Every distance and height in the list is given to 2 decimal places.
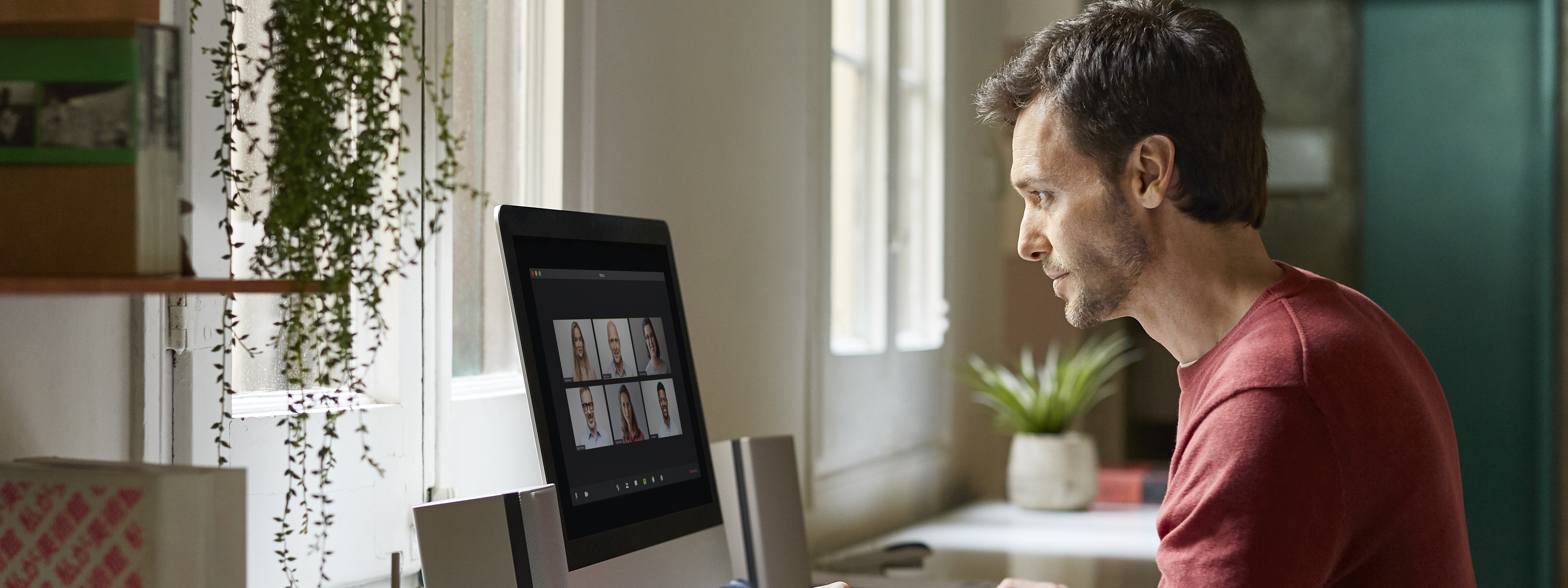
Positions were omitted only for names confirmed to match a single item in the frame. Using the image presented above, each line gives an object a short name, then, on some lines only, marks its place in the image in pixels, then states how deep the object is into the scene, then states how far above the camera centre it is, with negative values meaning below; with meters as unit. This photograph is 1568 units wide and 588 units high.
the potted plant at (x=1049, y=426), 3.53 -0.37
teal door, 4.14 +0.23
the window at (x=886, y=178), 3.31 +0.34
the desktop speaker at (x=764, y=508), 1.82 -0.31
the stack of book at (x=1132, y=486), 3.71 -0.55
